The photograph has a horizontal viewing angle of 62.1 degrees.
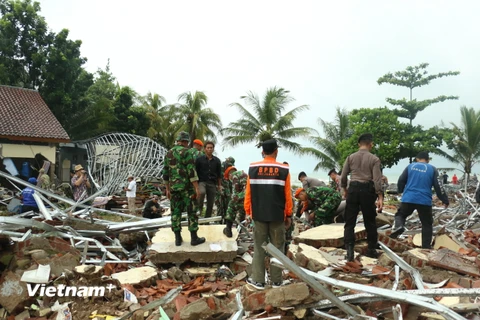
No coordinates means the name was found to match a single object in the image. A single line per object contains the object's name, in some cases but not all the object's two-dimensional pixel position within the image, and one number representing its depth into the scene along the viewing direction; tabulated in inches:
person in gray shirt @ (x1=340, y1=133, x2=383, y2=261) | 210.4
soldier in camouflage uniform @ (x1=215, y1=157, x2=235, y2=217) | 340.3
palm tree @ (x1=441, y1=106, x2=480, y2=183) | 1018.1
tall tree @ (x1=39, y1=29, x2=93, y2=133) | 936.9
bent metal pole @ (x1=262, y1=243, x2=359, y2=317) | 128.3
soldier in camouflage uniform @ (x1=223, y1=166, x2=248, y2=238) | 246.2
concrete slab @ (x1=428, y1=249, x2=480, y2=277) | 179.0
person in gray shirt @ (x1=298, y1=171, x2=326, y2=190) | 341.8
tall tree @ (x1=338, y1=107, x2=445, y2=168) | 1017.5
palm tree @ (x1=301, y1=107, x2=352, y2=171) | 1101.1
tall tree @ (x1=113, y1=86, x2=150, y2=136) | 1047.6
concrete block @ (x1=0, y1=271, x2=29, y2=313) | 168.9
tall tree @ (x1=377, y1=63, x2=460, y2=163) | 1144.8
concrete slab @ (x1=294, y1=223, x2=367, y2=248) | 250.4
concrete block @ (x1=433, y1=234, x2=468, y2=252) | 239.8
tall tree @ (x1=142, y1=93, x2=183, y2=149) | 1121.4
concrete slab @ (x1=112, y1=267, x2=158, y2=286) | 194.9
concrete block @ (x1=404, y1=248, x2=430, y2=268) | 188.1
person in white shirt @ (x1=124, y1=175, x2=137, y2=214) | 477.7
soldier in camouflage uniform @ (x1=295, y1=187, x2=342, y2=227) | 291.6
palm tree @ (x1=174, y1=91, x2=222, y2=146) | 1141.7
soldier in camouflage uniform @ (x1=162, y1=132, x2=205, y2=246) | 231.1
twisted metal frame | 697.6
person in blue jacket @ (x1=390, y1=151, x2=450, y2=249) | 236.1
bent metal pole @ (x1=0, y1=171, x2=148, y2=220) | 268.7
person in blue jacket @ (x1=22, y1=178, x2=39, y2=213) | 314.9
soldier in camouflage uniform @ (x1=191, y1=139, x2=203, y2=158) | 323.6
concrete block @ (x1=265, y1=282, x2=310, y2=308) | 135.3
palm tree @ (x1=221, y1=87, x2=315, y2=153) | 1109.7
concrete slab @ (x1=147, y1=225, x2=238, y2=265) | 222.1
